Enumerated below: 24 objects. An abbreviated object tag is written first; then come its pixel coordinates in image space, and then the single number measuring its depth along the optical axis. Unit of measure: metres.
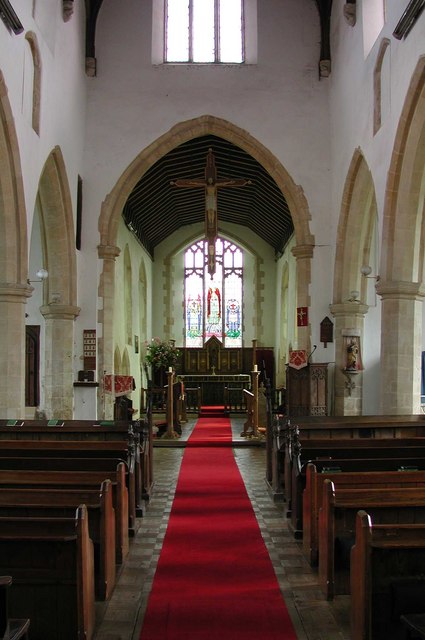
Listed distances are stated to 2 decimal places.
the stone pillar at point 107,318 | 12.81
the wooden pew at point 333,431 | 7.00
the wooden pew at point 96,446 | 5.71
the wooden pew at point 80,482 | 4.46
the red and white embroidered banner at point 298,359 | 12.57
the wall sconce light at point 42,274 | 10.96
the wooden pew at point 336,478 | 4.55
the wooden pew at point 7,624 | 2.21
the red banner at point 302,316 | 12.96
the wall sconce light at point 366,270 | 11.26
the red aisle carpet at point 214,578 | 3.54
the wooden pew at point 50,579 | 3.24
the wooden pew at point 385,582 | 3.12
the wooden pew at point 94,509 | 3.92
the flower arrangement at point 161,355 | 19.47
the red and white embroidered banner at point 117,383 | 12.72
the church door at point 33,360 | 14.52
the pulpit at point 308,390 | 12.35
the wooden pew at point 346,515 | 3.93
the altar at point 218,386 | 19.81
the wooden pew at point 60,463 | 5.25
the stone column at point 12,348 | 8.95
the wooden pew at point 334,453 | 5.53
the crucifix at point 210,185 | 12.12
